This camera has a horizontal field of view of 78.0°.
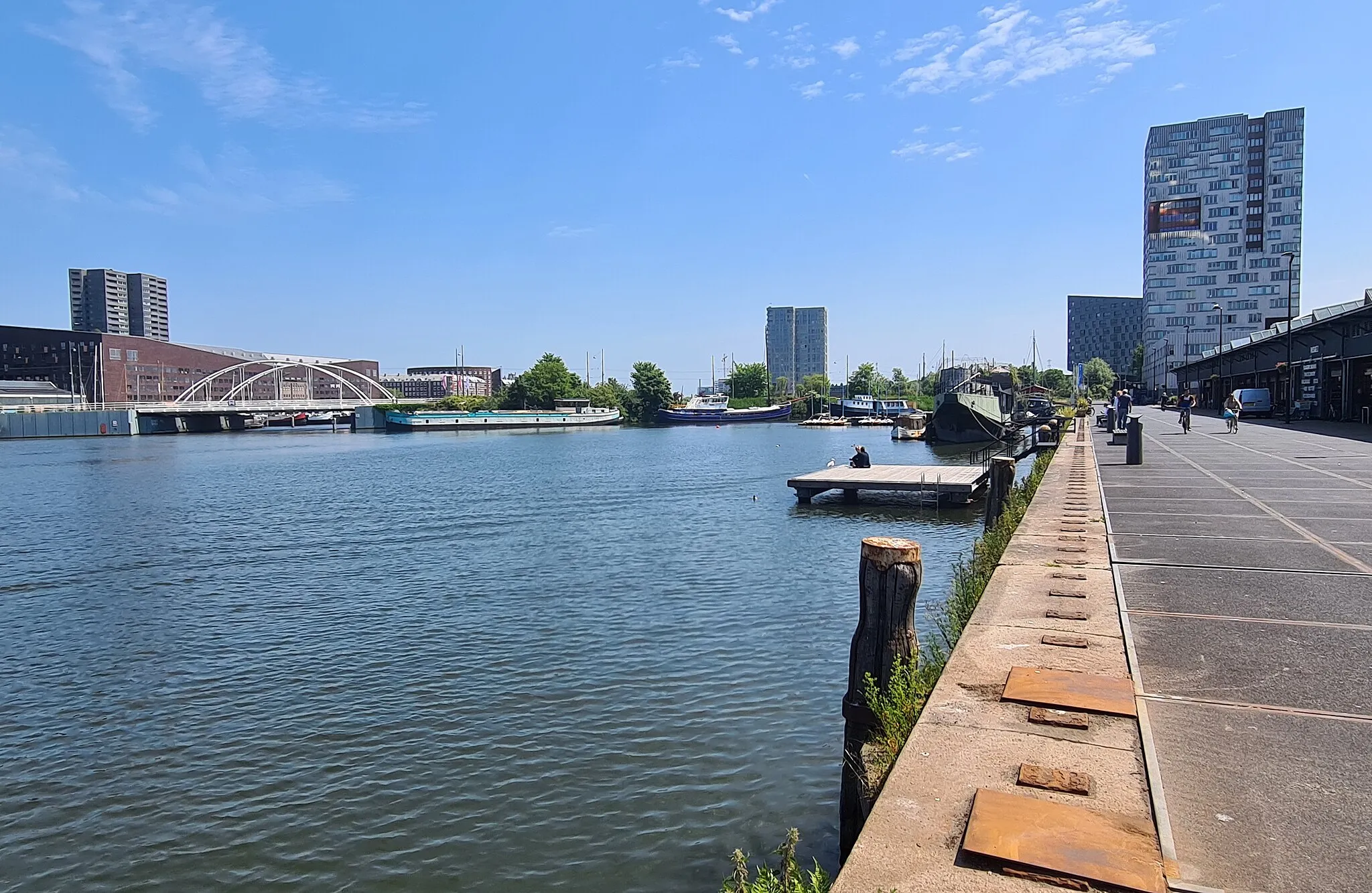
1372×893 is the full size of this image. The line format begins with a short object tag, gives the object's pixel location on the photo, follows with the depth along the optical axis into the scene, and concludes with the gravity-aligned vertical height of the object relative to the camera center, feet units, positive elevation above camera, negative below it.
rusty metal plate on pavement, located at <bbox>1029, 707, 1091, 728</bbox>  17.67 -6.51
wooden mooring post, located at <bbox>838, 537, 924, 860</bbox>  22.84 -5.77
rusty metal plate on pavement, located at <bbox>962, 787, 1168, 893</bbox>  12.24 -6.63
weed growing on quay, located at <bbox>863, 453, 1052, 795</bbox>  19.54 -7.47
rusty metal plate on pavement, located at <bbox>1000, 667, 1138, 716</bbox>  18.57 -6.43
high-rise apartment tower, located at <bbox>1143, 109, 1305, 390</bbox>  470.39 +104.52
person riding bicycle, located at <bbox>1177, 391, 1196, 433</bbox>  133.49 -0.41
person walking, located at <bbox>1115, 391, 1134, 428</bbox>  127.65 +0.27
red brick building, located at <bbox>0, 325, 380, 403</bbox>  451.94 +29.12
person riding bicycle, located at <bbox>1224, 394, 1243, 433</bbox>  124.57 -0.44
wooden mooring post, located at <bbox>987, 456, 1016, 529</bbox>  58.70 -5.27
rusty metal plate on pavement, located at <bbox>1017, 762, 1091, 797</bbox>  14.73 -6.55
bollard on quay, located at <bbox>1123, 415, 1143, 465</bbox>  80.74 -3.27
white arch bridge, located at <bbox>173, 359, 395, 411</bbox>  469.57 +17.78
